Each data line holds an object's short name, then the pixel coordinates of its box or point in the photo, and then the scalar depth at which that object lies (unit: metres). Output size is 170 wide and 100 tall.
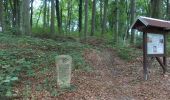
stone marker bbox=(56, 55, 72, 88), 3.81
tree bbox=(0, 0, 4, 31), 8.93
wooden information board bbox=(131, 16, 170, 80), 4.71
